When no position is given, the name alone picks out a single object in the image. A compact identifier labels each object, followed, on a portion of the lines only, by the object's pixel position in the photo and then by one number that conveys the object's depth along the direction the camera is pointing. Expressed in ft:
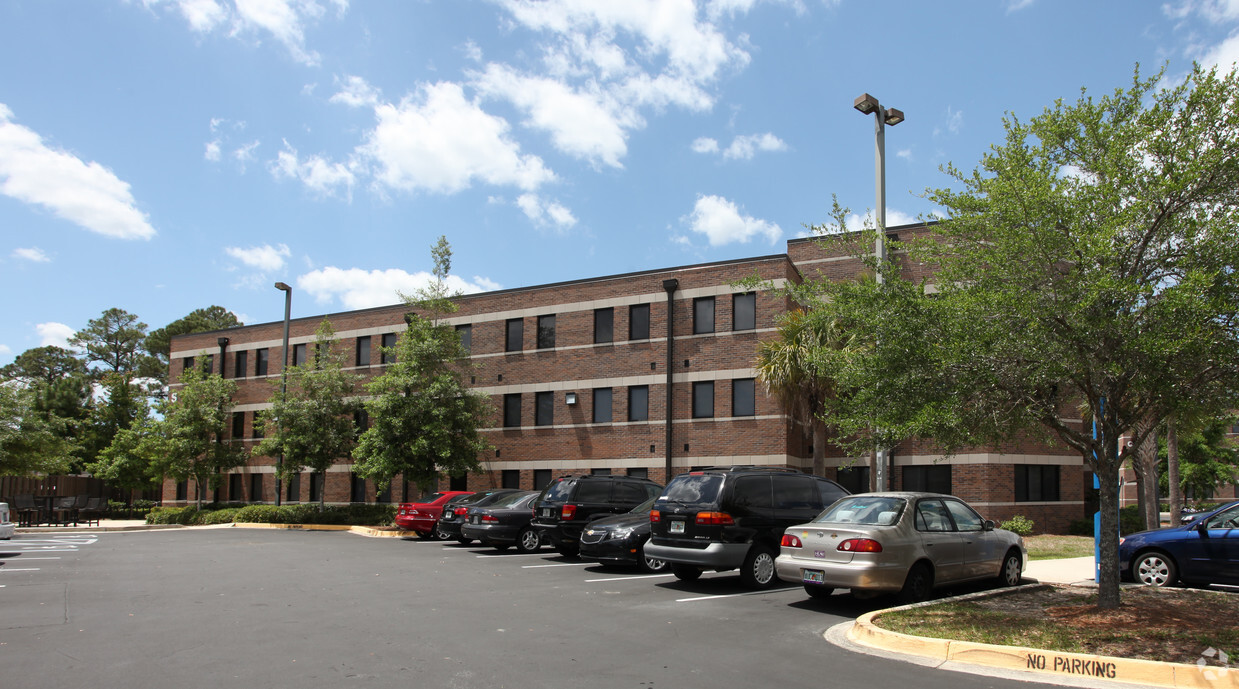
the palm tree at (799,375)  74.18
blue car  37.55
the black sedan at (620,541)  48.21
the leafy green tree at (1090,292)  27.35
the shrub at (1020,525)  77.00
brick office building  87.56
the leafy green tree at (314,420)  104.17
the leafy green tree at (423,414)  92.38
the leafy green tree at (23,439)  92.17
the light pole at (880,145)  49.26
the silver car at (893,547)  33.37
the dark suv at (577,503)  55.67
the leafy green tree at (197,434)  116.47
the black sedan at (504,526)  61.98
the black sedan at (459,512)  67.67
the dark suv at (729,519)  40.06
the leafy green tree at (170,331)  230.27
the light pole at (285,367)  108.99
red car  77.97
